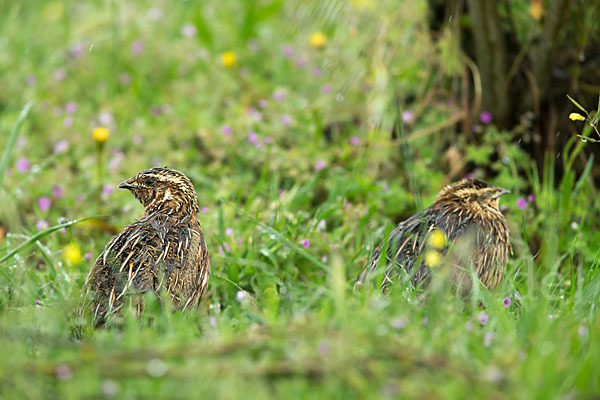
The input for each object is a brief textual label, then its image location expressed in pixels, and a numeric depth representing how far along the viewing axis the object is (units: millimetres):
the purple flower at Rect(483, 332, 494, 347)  6207
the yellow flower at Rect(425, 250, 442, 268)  8617
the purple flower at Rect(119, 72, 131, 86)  16562
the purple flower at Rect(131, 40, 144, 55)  17016
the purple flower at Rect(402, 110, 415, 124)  12977
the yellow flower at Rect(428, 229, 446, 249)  8875
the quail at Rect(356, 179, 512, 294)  8805
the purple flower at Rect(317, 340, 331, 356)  5324
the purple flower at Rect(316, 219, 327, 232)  10758
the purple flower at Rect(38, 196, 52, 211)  12531
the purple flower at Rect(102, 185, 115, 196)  12742
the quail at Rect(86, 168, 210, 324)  8016
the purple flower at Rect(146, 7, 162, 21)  18187
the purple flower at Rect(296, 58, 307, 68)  16719
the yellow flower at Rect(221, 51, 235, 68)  15477
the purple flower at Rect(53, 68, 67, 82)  16484
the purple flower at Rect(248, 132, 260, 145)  13391
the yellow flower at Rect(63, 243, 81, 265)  9390
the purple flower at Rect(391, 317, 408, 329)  6242
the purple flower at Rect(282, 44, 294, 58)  16884
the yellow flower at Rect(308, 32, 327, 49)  15312
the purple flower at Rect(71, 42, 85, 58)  17141
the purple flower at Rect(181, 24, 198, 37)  17312
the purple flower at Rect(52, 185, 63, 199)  13039
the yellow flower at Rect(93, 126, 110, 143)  12492
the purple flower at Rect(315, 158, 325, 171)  12433
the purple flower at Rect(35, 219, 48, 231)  10865
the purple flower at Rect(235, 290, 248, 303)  8473
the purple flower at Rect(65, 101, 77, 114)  15437
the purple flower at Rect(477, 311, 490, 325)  7142
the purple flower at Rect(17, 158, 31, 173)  13414
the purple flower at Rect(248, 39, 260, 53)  16937
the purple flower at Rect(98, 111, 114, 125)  14874
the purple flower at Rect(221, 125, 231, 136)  13676
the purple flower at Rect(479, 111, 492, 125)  12148
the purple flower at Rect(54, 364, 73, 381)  5113
